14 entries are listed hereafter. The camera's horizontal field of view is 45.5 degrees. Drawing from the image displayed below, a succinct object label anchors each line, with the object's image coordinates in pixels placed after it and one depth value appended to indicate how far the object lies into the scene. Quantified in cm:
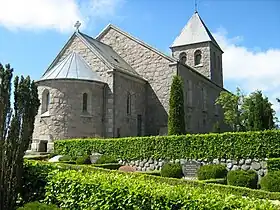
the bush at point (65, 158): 1777
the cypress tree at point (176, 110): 2055
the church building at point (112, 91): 2191
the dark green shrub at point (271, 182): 1073
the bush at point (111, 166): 1561
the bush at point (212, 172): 1357
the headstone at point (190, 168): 1508
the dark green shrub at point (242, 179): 1180
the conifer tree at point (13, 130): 750
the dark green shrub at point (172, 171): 1441
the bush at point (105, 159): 1735
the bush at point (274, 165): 1316
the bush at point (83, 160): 1710
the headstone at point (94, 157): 1809
